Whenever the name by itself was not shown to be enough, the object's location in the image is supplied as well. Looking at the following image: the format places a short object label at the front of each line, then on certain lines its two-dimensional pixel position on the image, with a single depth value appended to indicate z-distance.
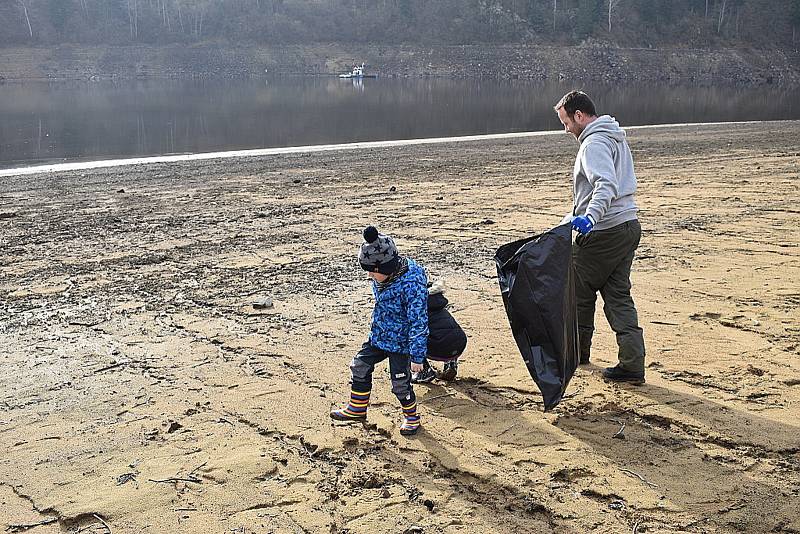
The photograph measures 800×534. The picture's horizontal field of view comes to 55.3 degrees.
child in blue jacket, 4.02
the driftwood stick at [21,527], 3.41
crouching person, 4.77
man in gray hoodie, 4.38
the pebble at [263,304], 6.41
